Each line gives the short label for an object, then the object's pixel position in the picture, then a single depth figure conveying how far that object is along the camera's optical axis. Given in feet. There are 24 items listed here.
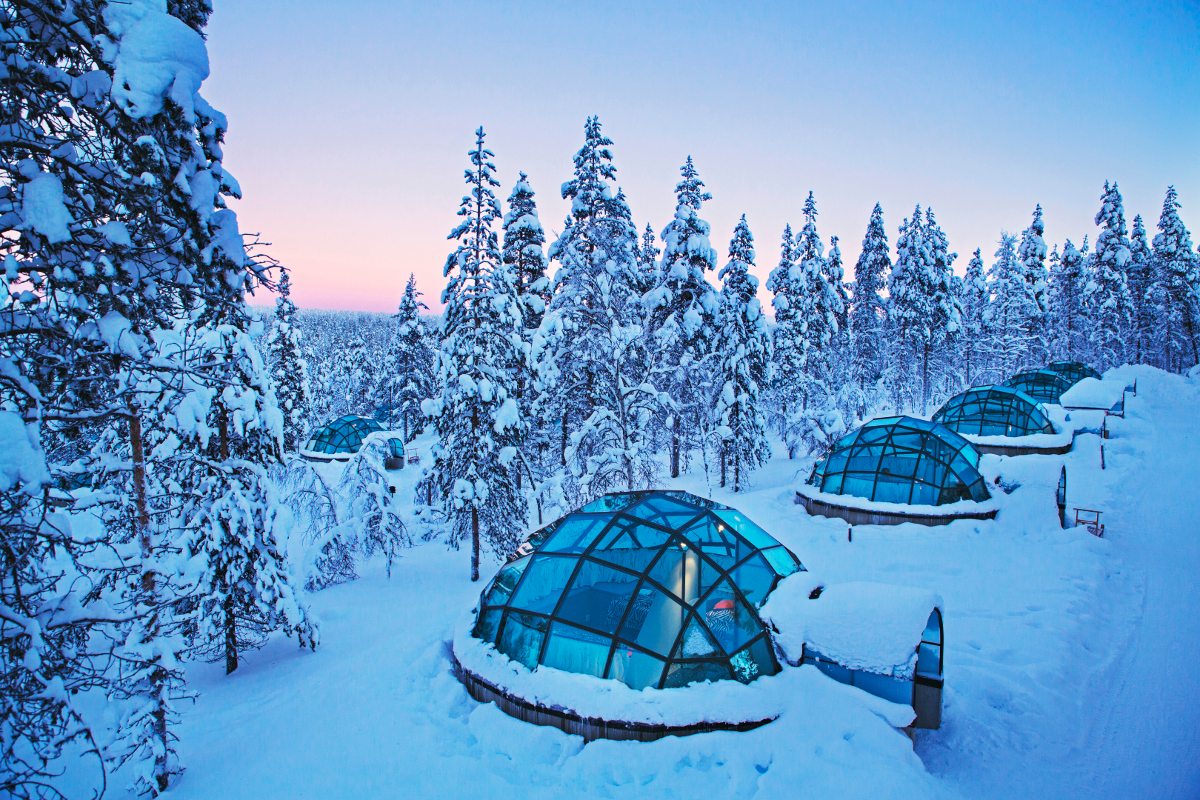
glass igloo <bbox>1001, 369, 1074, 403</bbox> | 100.78
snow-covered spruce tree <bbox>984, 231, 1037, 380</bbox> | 149.38
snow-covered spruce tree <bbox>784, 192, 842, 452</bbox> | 88.02
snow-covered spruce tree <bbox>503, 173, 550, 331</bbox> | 67.67
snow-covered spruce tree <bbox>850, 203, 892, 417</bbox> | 127.75
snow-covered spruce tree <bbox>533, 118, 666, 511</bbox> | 48.75
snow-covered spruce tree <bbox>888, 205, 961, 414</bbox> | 119.34
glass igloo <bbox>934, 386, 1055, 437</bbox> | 72.64
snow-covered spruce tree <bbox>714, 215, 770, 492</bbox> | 71.36
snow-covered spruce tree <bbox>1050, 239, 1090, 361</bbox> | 149.89
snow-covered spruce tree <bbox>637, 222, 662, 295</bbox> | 94.07
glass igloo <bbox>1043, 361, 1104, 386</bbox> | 116.26
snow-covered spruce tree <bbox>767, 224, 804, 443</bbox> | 90.99
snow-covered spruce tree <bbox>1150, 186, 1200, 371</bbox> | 138.10
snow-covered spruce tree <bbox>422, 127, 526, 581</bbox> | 46.57
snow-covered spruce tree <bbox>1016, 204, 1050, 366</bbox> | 146.51
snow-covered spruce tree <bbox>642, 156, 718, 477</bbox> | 67.92
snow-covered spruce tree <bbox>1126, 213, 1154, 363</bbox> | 138.10
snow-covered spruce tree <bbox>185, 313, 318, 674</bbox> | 27.68
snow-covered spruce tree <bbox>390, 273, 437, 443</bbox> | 124.26
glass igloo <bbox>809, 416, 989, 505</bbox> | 48.19
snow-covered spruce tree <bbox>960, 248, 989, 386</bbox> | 180.24
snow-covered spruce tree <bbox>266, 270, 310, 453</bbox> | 85.81
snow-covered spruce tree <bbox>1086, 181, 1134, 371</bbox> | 133.18
